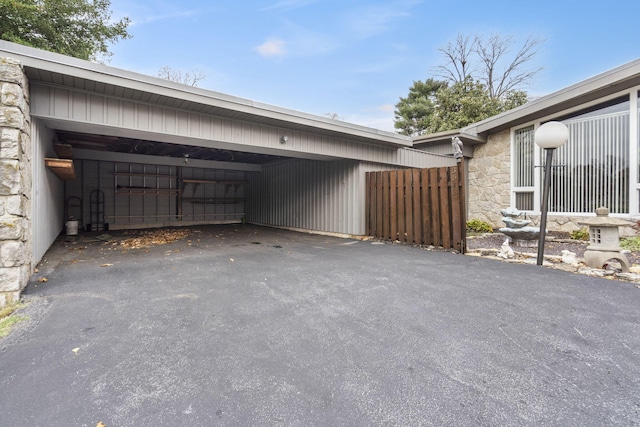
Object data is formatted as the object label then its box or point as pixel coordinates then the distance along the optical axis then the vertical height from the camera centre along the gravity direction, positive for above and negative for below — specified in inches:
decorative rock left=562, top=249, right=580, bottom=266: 171.6 -29.1
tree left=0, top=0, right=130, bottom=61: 367.2 +273.0
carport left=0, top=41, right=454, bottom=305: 124.0 +53.3
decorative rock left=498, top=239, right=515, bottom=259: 194.7 -28.8
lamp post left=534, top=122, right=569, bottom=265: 169.3 +42.6
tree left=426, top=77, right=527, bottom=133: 577.3 +228.4
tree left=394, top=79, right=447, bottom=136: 784.3 +292.7
